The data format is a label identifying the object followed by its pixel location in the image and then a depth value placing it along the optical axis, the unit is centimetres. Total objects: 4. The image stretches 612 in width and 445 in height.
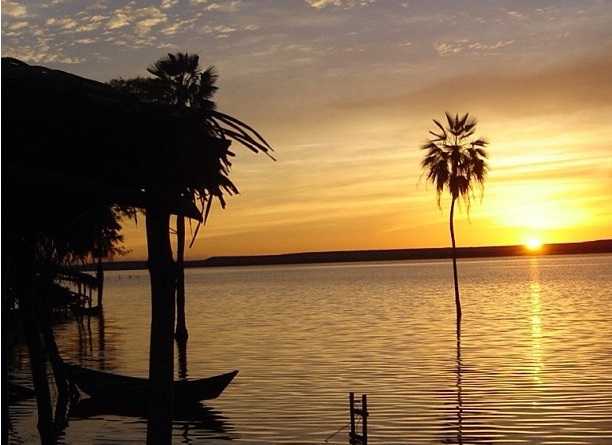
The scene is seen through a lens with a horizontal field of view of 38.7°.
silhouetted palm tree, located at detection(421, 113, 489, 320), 5634
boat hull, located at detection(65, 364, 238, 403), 2453
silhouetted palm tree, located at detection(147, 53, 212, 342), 4391
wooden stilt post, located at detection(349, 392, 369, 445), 1788
